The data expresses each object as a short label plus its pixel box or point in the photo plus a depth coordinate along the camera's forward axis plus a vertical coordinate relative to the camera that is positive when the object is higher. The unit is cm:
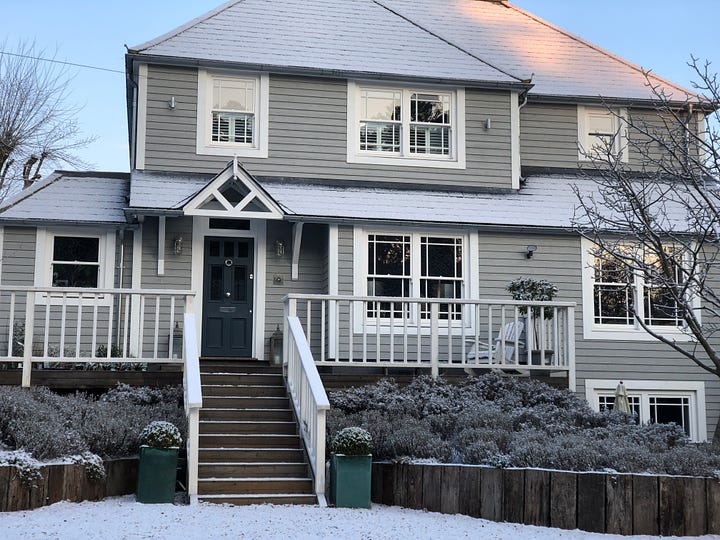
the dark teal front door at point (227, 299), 1473 +64
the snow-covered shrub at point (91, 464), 876 -125
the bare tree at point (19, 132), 2628 +609
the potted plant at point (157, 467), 893 -130
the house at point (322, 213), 1430 +201
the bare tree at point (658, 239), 969 +131
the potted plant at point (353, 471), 913 -135
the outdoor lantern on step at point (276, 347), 1434 -15
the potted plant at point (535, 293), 1329 +72
